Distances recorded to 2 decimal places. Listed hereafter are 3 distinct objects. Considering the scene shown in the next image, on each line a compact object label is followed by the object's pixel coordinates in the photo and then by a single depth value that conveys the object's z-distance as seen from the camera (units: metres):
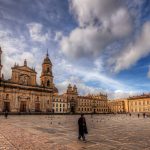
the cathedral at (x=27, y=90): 55.47
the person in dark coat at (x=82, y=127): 9.77
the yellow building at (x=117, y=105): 111.26
